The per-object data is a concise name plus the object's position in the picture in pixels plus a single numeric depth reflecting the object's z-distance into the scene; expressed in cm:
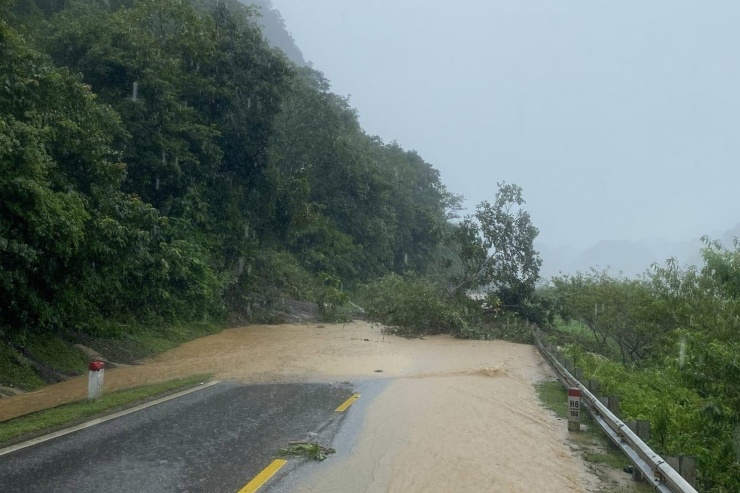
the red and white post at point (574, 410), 1009
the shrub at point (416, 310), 2930
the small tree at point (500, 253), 3216
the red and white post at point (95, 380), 1135
